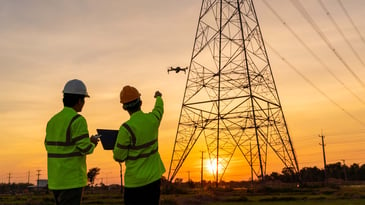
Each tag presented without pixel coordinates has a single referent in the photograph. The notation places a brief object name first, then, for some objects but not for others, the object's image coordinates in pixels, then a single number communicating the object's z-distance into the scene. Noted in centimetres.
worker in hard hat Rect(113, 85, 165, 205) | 525
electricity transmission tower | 3259
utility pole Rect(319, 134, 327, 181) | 8356
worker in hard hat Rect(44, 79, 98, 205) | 494
